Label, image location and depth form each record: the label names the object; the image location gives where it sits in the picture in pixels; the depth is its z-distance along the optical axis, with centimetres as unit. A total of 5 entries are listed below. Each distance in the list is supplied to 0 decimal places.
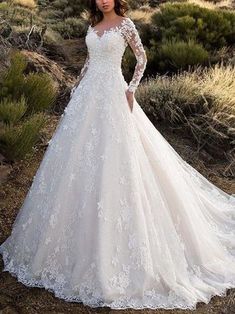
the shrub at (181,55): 978
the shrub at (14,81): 642
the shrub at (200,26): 1143
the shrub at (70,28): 1486
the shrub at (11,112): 579
